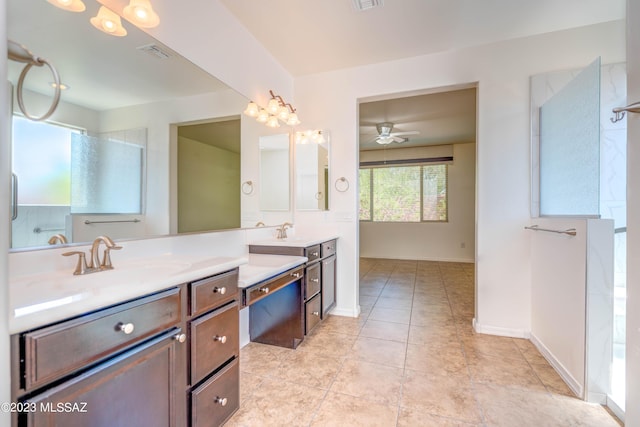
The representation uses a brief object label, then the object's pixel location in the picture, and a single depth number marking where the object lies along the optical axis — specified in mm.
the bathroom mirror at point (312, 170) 3055
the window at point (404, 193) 6219
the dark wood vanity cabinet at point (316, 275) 2305
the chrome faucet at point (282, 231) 2842
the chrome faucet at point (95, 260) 1113
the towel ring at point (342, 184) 2959
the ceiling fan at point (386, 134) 4449
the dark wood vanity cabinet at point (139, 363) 687
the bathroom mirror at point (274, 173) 2668
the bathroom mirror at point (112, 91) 1077
